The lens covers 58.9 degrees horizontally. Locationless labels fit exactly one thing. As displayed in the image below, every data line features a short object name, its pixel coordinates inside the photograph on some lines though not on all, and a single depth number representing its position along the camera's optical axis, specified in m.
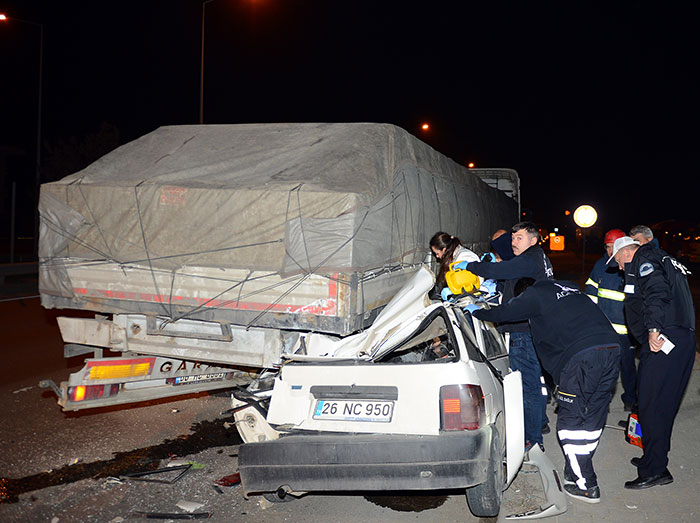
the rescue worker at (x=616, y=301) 6.54
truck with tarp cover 4.83
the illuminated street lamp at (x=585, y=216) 15.02
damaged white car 3.61
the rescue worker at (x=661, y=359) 4.70
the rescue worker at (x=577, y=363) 4.39
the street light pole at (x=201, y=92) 18.95
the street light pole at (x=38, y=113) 21.14
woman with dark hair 5.78
